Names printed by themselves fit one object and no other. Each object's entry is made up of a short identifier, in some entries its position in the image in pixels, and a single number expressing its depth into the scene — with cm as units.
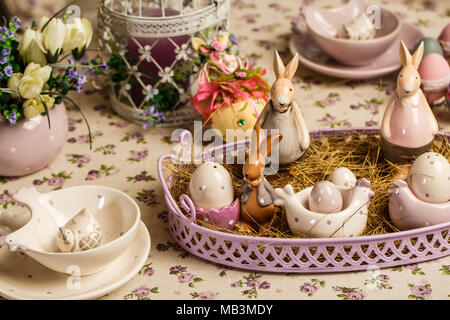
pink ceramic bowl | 140
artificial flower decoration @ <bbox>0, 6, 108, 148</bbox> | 118
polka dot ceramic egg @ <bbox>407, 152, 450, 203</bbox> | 107
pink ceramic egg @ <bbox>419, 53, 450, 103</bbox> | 132
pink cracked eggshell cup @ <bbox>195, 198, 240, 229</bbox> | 109
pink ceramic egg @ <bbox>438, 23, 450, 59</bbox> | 139
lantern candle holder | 129
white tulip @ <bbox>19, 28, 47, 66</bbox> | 120
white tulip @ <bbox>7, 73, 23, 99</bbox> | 118
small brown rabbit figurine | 108
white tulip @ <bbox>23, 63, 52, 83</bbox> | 118
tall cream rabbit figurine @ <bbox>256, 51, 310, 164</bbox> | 112
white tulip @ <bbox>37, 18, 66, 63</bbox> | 118
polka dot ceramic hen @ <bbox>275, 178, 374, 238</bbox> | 107
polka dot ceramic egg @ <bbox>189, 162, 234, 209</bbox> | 109
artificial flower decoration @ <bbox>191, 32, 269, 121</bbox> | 127
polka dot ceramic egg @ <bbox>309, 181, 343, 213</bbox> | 107
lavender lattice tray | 106
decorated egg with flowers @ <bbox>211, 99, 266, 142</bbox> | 127
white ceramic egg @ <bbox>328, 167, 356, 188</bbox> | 112
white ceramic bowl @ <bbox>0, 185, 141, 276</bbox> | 104
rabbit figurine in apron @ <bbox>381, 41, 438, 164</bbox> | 114
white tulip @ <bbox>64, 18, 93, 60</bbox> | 120
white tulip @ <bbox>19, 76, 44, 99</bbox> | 117
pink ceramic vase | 121
